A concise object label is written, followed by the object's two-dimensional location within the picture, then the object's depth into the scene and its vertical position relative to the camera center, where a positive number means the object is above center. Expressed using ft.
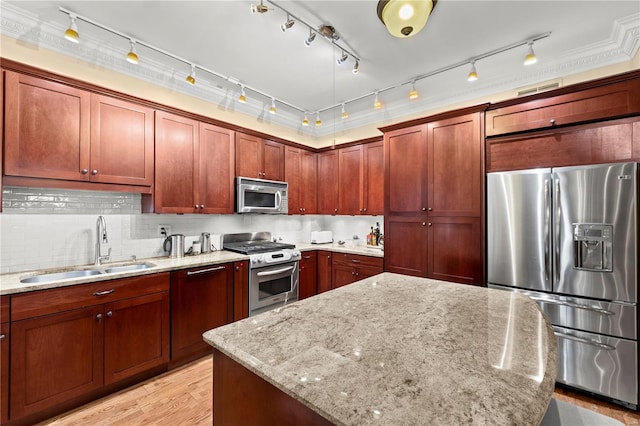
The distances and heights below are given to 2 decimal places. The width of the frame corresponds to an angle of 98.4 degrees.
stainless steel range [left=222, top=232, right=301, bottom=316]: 10.20 -2.14
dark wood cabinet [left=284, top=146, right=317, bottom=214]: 13.30 +1.81
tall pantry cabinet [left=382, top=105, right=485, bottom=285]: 8.91 +0.63
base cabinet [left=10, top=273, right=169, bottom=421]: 5.92 -2.98
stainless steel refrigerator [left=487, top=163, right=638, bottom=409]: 6.74 -1.24
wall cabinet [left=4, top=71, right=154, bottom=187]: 6.57 +2.17
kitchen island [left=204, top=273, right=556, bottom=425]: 2.12 -1.46
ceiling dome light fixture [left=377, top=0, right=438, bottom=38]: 3.82 +2.89
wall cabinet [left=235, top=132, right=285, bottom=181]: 11.25 +2.49
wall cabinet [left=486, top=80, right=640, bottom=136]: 6.98 +2.96
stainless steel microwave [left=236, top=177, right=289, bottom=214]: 11.02 +0.83
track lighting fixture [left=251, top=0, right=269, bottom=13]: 5.84 +4.44
